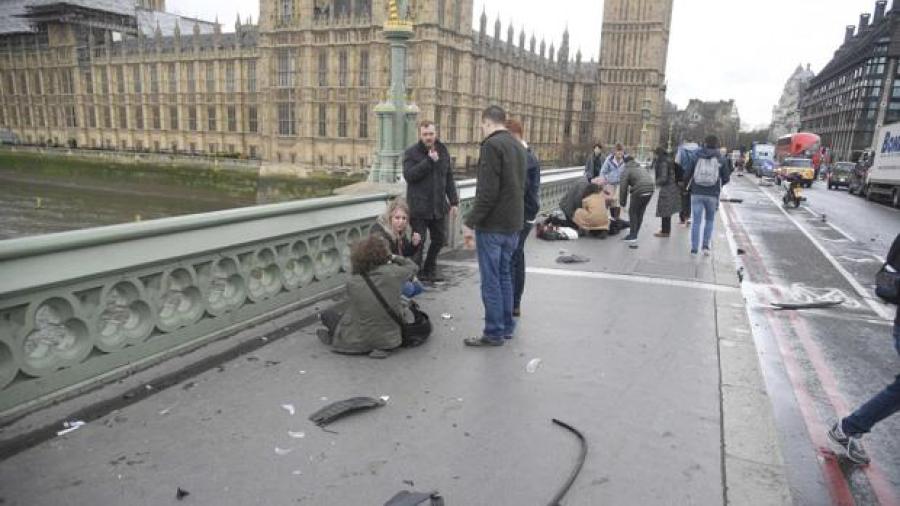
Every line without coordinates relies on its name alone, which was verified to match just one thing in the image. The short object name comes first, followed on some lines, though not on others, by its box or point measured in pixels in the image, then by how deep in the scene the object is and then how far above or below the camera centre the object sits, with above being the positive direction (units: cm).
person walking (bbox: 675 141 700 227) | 1147 -26
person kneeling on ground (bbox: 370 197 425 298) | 568 -91
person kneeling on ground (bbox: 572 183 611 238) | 1141 -139
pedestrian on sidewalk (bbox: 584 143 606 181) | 1386 -52
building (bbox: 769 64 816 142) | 13238 +1089
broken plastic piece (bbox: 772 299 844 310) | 773 -204
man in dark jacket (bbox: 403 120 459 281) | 668 -60
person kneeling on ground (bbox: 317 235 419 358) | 470 -135
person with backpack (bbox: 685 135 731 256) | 988 -71
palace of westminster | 4862 +555
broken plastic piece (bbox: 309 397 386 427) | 366 -175
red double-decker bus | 5081 +29
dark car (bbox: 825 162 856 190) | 3744 -153
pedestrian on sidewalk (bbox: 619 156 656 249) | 1084 -90
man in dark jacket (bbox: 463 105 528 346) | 480 -61
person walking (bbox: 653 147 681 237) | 1185 -103
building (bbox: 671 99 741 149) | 10812 +523
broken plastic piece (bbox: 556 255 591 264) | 900 -180
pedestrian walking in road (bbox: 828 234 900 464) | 361 -168
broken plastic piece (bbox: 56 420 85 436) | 343 -178
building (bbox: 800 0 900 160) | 6838 +836
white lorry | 2559 -72
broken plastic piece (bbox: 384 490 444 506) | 279 -173
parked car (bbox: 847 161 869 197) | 3231 -149
